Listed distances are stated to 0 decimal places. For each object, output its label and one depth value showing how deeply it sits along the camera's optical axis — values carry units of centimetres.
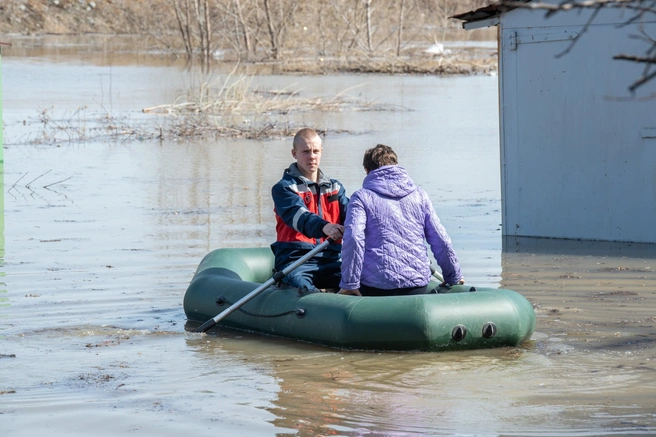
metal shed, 1997
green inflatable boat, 1298
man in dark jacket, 1416
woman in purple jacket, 1339
